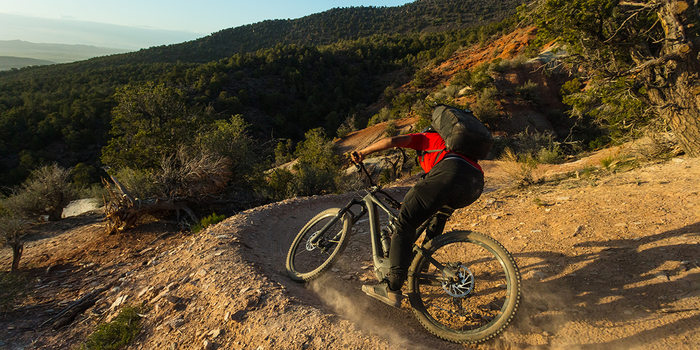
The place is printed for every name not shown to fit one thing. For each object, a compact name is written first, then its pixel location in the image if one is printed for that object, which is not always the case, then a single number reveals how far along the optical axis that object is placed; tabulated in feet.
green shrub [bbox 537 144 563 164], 40.81
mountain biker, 8.21
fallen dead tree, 24.76
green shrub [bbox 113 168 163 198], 27.02
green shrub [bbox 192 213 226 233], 22.15
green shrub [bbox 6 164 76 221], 32.48
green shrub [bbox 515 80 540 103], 77.66
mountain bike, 8.03
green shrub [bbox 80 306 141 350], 9.92
